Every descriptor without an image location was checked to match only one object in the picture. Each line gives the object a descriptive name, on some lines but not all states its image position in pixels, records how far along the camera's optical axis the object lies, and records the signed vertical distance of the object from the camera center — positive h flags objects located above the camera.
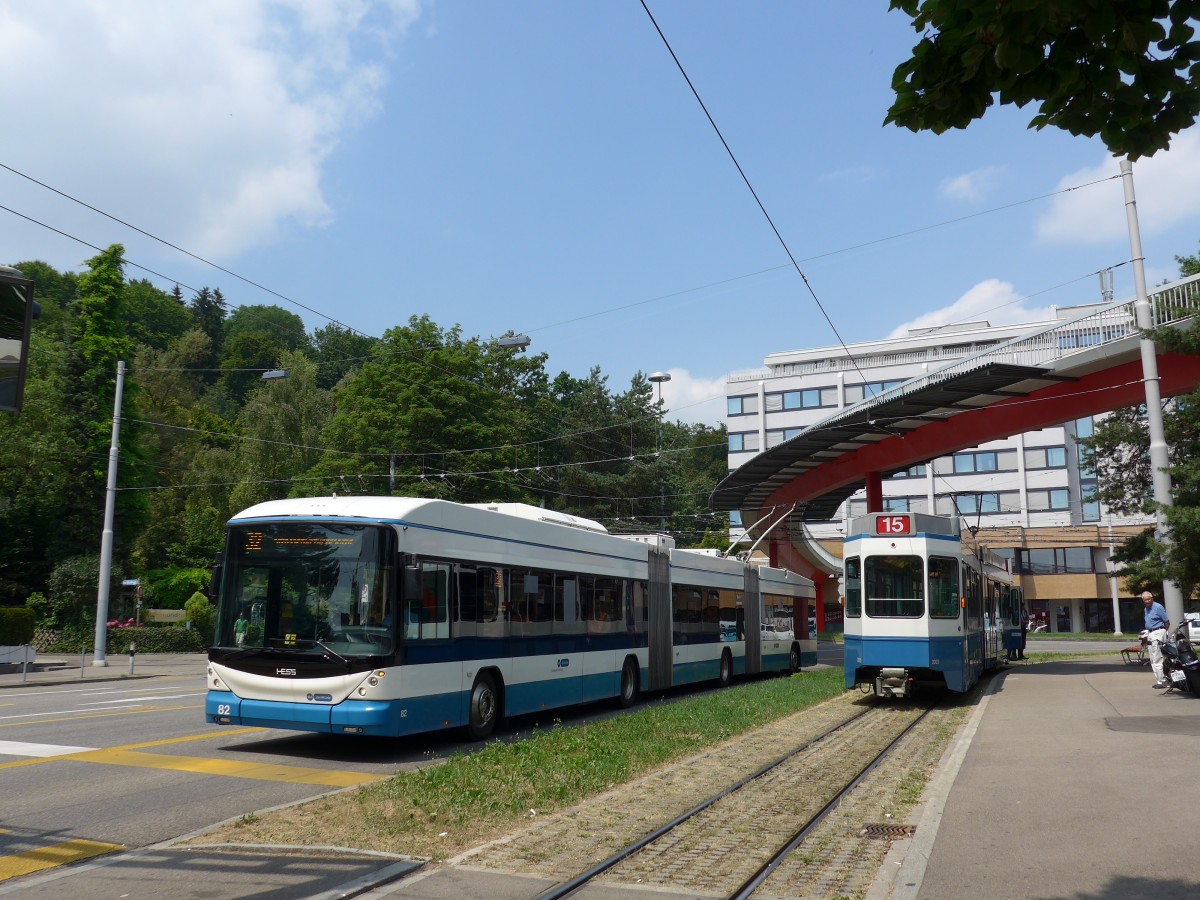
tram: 19.22 +0.22
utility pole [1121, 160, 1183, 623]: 23.30 +4.10
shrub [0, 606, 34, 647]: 35.28 -0.13
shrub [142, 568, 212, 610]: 49.78 +1.46
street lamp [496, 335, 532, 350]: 30.39 +7.85
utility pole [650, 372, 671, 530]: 59.59 +8.48
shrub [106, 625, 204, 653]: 40.75 -0.71
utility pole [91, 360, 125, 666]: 33.16 +1.96
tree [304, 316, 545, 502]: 50.44 +9.19
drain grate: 8.13 -1.65
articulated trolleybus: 11.62 +0.03
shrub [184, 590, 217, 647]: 43.19 +0.13
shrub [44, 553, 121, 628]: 41.34 +1.10
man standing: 19.98 -0.26
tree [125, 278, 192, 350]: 90.12 +27.29
